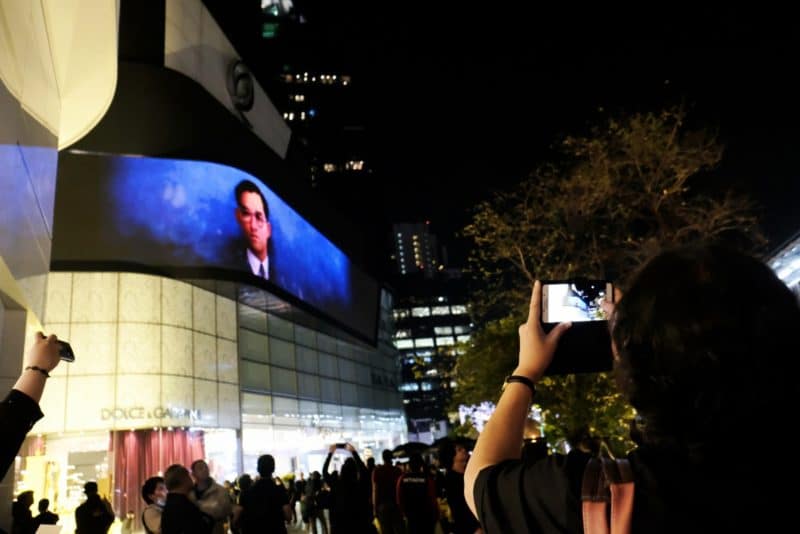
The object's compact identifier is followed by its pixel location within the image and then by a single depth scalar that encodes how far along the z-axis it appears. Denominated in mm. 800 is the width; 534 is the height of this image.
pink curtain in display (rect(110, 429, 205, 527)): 20203
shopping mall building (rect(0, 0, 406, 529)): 20297
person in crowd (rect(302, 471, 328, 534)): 14579
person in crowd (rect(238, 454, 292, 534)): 5957
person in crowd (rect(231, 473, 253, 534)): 6093
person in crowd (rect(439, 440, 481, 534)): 6250
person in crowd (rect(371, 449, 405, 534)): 8461
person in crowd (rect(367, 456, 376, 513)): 8867
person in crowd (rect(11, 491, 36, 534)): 7008
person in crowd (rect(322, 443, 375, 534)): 7965
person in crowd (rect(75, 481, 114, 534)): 6855
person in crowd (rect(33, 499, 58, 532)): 7305
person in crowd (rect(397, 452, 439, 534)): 7480
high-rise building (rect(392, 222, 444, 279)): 157750
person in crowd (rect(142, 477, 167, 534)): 5891
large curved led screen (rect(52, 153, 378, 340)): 21266
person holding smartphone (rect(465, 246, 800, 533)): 963
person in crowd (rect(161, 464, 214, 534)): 5062
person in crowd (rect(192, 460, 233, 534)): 5656
